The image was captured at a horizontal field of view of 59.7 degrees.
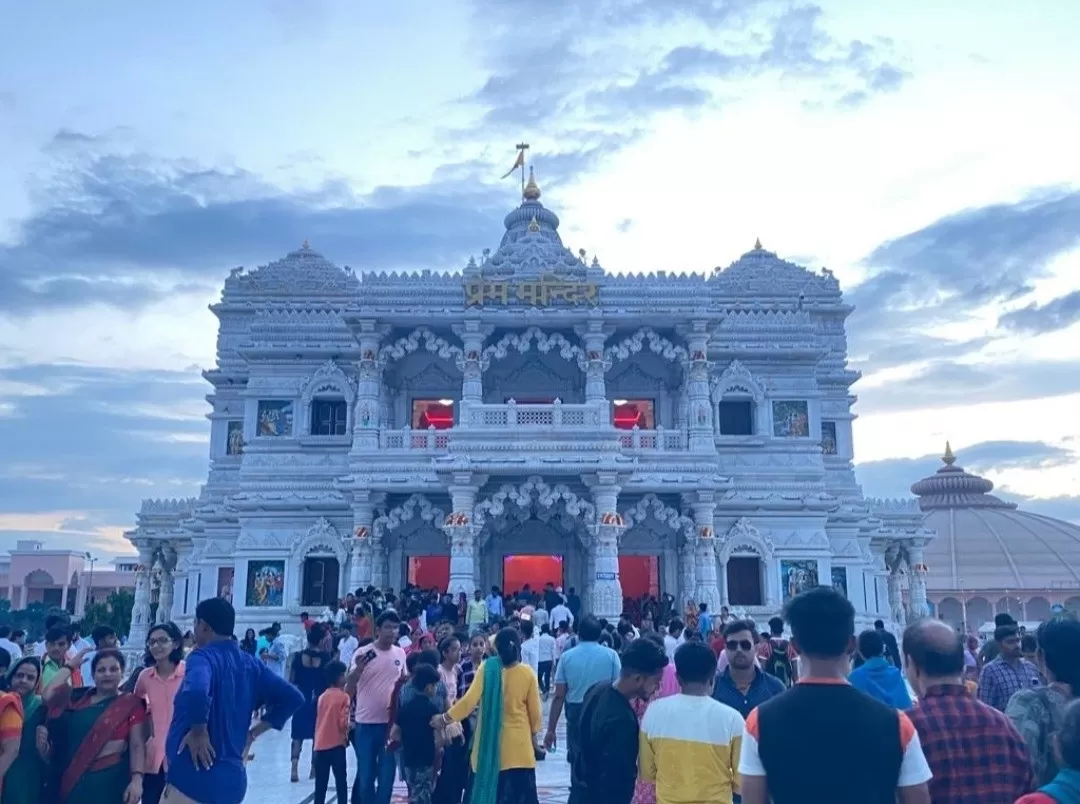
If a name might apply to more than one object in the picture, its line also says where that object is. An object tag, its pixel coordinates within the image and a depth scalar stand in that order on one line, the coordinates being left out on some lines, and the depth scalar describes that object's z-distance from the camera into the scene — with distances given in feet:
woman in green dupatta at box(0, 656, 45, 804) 19.60
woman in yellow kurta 23.82
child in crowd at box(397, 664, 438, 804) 25.50
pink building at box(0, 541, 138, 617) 279.49
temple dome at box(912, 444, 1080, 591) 187.62
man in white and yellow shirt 16.63
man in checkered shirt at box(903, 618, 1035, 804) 13.43
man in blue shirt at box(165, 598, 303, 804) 18.03
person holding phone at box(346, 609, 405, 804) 28.50
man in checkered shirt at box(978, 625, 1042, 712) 22.80
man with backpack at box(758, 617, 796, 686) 33.65
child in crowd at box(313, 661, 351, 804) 30.68
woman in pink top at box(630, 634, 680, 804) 18.40
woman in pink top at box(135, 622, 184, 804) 21.48
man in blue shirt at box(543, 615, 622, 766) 26.45
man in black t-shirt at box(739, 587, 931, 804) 11.80
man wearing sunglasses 21.15
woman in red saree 19.74
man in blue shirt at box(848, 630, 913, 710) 20.80
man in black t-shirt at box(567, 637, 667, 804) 18.65
